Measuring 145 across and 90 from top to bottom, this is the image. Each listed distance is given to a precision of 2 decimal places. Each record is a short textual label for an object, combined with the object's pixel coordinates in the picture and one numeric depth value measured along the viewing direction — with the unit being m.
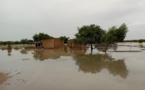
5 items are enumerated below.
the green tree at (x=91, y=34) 22.62
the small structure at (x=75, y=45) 30.31
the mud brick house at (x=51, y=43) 29.71
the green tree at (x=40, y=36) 47.67
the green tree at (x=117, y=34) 23.29
